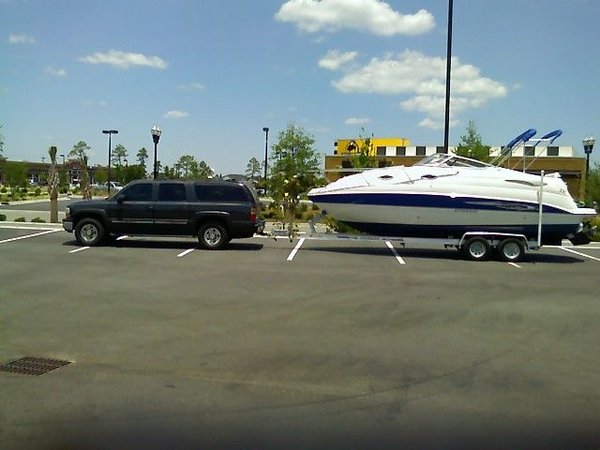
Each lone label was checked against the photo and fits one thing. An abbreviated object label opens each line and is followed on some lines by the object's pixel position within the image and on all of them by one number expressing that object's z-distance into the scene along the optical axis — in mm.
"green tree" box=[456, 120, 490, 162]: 31250
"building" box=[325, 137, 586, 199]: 60906
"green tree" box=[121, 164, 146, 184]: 55469
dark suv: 17609
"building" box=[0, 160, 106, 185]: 81125
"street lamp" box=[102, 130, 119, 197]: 53769
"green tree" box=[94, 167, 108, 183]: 81688
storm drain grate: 6258
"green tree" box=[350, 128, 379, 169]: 32500
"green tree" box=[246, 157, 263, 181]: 67688
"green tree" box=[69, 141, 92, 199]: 62656
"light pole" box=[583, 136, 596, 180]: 30781
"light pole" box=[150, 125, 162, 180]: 28203
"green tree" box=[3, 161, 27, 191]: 64875
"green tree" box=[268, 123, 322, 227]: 31688
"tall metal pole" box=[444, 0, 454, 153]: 20553
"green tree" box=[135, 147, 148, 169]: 65931
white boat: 16703
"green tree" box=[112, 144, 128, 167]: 68250
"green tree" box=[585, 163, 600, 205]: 36219
